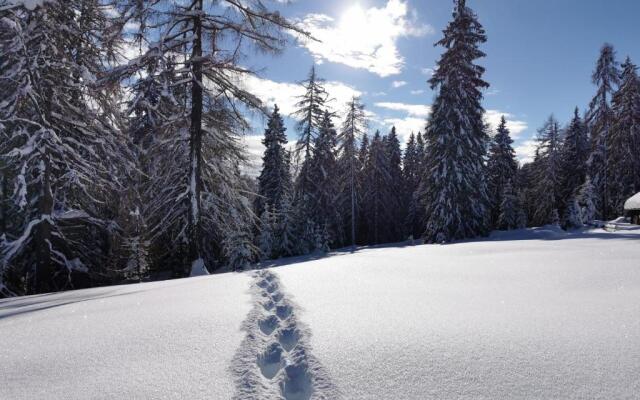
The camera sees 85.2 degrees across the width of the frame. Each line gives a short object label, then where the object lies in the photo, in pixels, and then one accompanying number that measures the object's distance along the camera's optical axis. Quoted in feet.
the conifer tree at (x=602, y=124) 90.58
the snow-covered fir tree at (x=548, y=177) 118.11
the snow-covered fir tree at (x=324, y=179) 98.58
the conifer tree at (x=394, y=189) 132.98
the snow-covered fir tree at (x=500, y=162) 126.82
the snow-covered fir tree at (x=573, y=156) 117.19
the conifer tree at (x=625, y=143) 88.38
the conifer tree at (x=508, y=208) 120.31
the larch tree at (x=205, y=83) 32.22
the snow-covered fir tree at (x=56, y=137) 30.25
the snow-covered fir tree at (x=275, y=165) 110.32
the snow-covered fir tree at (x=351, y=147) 106.11
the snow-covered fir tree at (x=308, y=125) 97.19
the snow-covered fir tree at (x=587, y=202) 80.78
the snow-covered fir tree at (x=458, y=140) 69.21
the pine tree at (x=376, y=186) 125.49
